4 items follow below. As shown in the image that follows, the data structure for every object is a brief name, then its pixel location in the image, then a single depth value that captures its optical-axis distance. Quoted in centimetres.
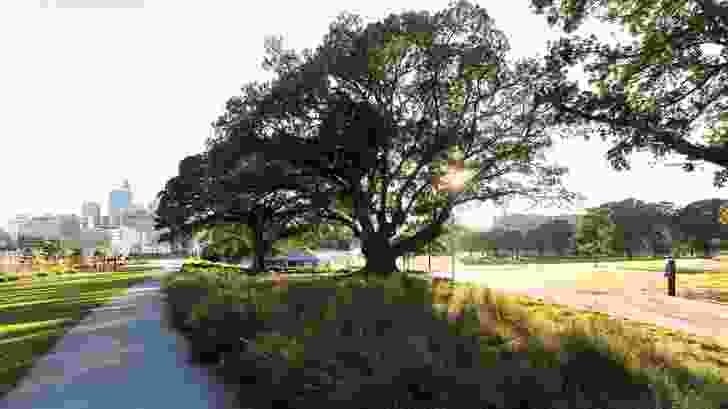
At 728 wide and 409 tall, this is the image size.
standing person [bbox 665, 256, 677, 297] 1681
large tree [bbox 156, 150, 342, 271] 2133
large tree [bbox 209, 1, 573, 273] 2025
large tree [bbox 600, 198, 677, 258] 7738
